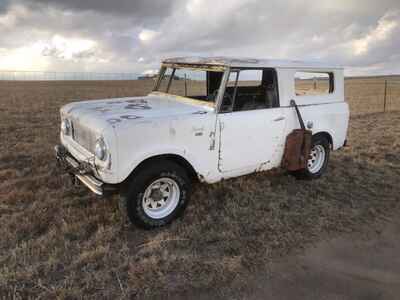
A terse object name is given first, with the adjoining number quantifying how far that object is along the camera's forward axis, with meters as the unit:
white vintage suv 3.45
